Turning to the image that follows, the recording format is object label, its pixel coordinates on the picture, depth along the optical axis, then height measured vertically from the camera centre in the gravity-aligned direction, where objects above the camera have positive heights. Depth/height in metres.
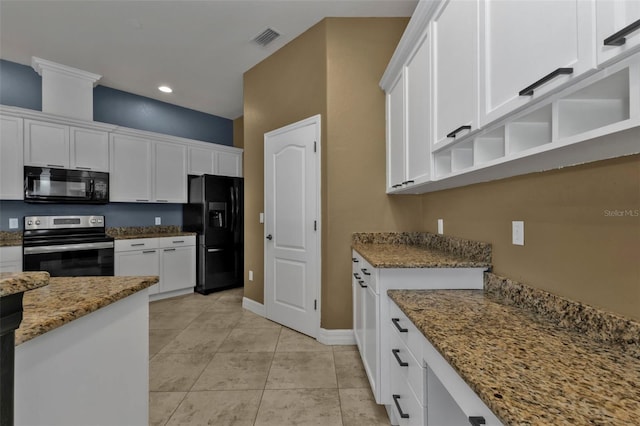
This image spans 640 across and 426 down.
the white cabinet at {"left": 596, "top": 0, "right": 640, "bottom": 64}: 0.56 +0.41
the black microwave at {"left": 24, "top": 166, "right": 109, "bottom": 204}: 3.02 +0.34
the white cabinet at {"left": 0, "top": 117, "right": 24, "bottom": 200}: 2.89 +0.60
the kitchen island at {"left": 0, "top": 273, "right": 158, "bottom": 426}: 0.75 -0.46
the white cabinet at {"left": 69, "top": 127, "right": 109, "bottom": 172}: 3.33 +0.82
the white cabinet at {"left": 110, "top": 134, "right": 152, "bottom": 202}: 3.65 +0.64
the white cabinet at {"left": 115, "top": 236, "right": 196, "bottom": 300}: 3.52 -0.65
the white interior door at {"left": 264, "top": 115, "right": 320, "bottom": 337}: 2.70 -0.12
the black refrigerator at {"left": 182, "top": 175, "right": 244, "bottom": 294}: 4.07 -0.21
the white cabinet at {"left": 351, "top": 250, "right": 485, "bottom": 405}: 1.48 -0.44
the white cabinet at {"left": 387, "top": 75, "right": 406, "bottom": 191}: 2.07 +0.65
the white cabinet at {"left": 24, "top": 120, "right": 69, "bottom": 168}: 3.03 +0.81
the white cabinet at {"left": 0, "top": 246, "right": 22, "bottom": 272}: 2.74 -0.45
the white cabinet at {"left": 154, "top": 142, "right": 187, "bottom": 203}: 4.04 +0.63
